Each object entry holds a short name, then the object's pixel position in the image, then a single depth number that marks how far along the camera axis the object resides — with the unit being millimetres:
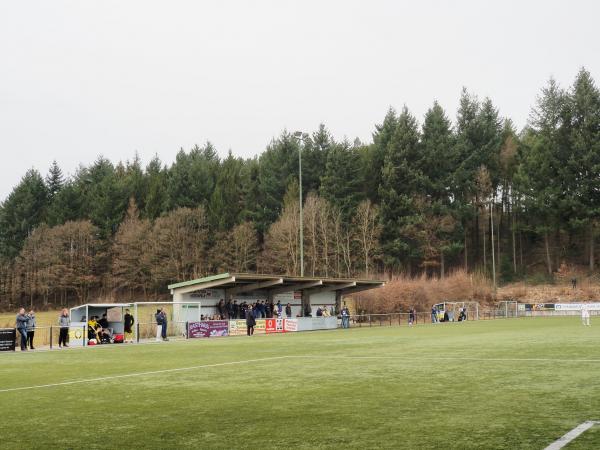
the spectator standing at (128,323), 32969
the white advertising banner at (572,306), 58250
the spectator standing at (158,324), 33062
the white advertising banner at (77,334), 30297
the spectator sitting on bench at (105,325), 31739
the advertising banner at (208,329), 35688
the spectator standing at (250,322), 36594
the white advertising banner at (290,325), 41188
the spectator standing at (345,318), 45438
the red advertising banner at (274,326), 40219
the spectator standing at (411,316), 50312
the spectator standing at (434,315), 53556
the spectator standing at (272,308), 42562
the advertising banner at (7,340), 26875
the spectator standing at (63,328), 29672
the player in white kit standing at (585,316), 37625
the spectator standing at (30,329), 27770
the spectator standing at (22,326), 27141
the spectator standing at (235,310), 40219
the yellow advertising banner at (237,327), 37875
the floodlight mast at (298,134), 48312
